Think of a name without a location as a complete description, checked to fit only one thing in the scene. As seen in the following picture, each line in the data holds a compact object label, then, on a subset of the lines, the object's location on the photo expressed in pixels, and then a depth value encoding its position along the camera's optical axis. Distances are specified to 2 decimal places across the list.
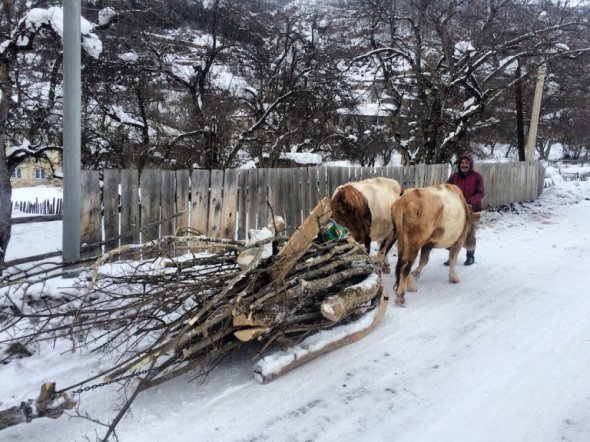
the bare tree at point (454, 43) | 11.95
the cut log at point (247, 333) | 3.09
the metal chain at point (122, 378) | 2.60
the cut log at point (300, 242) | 3.37
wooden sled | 3.18
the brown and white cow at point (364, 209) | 5.36
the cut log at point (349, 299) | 3.41
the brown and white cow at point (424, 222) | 4.92
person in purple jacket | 6.70
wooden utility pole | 15.17
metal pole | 4.05
